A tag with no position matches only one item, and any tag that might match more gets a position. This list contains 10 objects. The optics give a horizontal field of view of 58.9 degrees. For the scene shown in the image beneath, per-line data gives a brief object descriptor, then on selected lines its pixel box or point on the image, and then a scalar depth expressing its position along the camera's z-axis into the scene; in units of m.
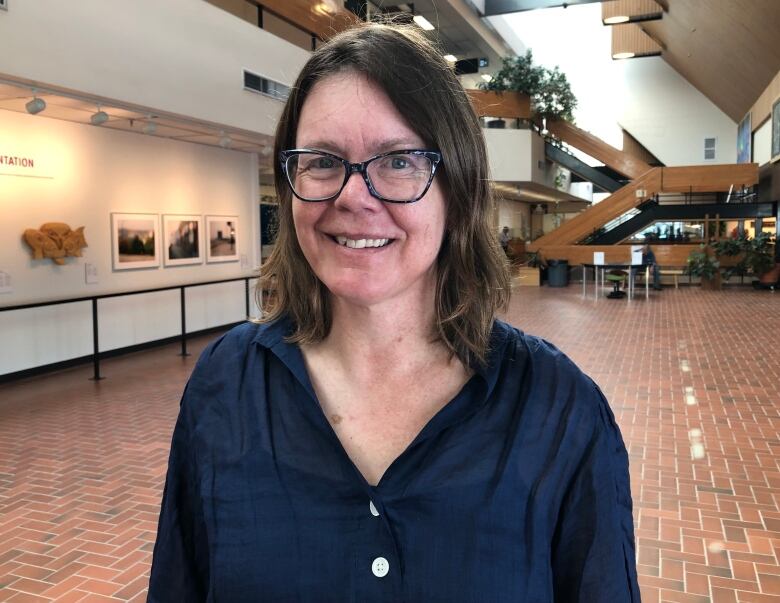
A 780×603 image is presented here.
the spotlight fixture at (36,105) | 7.27
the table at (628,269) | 18.33
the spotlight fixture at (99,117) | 8.19
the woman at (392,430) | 1.08
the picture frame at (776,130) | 18.56
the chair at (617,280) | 18.45
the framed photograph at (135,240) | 9.96
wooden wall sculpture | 8.49
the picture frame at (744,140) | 25.12
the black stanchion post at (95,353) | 8.52
